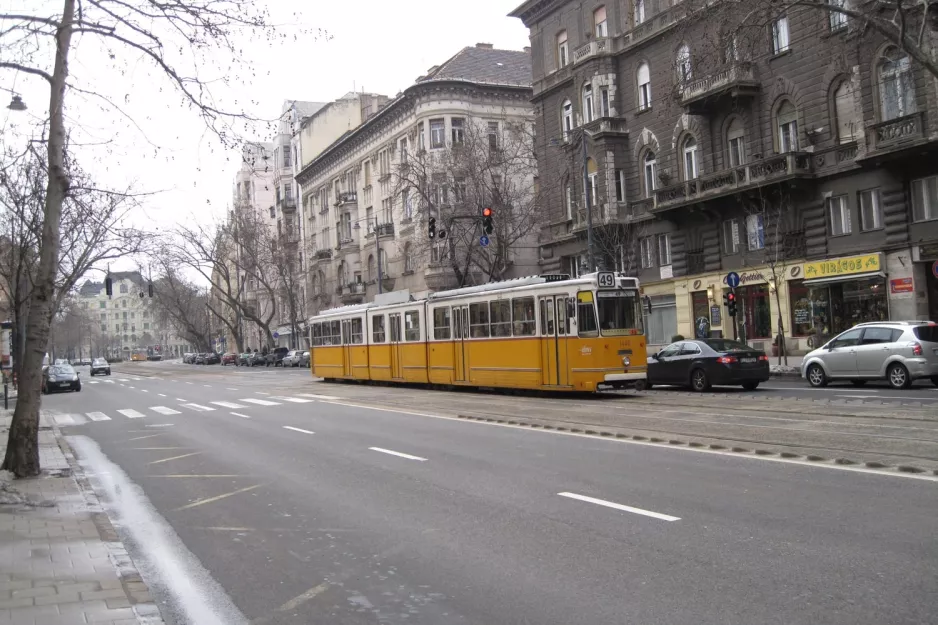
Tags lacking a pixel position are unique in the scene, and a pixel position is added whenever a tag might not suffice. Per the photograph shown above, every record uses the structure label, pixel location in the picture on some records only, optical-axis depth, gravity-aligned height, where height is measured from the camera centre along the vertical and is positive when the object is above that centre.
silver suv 18.62 -0.50
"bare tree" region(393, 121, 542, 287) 38.97 +8.08
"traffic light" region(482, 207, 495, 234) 27.98 +4.65
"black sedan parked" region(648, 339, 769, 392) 21.05 -0.59
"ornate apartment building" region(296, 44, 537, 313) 54.75 +14.88
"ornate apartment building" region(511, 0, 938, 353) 27.39 +6.85
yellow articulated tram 20.66 +0.50
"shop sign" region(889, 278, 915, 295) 27.20 +1.59
